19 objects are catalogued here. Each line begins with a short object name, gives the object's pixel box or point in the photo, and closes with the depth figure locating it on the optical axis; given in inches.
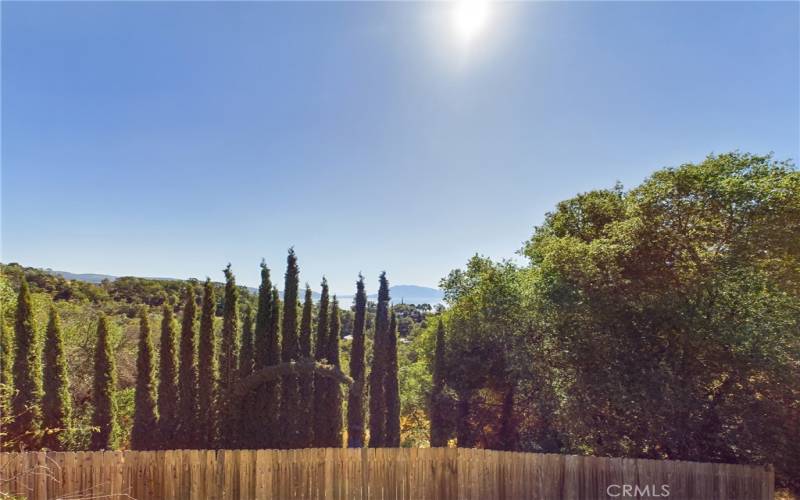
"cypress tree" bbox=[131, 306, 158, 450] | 508.7
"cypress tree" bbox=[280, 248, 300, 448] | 577.3
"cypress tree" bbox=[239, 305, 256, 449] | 552.1
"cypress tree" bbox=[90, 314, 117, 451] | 501.0
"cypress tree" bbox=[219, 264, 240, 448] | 550.3
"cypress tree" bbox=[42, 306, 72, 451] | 475.2
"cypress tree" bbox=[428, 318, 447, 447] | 578.2
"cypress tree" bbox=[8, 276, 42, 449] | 466.0
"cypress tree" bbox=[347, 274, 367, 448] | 699.4
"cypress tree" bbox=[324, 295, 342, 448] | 642.2
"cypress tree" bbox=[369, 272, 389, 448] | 708.7
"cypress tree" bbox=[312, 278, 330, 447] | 638.5
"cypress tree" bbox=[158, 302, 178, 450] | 510.3
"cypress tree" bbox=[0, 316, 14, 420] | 478.3
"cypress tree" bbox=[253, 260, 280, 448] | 555.8
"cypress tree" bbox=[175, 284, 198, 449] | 515.5
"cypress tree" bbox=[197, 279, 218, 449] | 529.7
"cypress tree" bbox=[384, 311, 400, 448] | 711.1
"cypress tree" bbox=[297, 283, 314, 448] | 608.7
